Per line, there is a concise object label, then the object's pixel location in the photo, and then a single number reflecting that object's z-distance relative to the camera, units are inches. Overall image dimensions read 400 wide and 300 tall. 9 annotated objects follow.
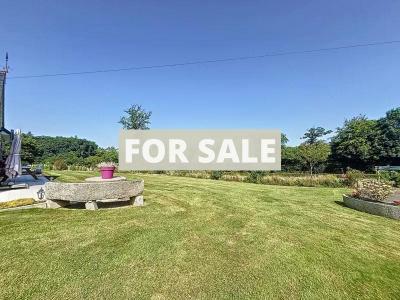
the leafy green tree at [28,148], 1801.2
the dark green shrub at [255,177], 961.9
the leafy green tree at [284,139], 2730.8
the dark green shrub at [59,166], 1508.4
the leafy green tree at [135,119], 1764.3
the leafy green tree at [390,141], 1900.8
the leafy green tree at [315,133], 2583.7
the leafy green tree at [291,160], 1846.0
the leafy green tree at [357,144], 1967.3
